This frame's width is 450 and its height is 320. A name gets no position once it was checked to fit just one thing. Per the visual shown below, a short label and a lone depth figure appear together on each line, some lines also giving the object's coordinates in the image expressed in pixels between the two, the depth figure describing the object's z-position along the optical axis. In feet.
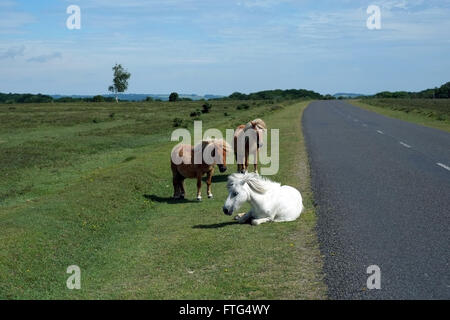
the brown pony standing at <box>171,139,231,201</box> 37.91
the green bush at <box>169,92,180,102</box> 417.90
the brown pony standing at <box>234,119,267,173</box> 45.03
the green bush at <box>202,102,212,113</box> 206.49
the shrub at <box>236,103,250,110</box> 234.50
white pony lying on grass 28.32
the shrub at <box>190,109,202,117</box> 176.02
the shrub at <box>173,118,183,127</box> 127.89
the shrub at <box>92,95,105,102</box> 409.90
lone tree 485.97
